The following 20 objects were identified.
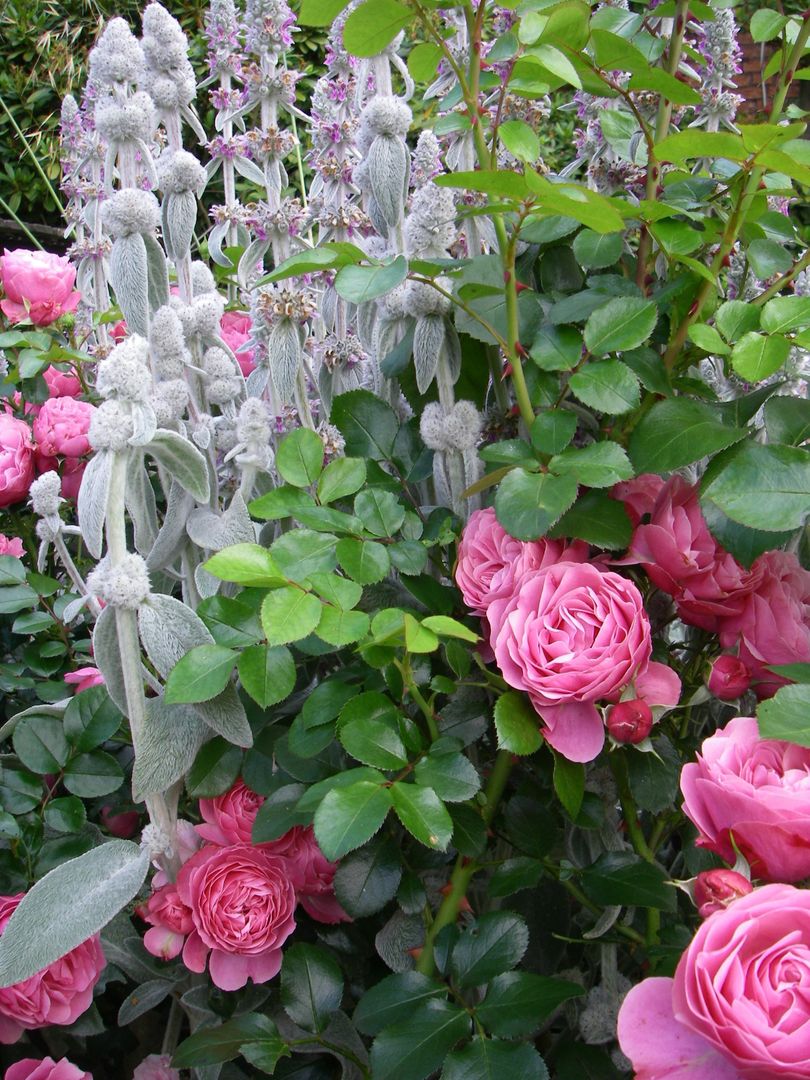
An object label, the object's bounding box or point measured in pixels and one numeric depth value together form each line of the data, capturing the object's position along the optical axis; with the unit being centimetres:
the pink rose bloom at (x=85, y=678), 82
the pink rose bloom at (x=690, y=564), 56
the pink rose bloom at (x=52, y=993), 64
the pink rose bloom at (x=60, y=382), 121
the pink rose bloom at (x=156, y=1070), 69
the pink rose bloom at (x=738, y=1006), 36
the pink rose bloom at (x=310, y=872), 65
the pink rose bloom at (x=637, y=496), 62
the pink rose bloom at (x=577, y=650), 52
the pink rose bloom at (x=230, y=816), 65
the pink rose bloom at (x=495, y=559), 57
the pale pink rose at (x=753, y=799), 41
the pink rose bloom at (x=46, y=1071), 66
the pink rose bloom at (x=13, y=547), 107
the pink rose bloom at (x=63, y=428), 104
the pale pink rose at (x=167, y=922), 63
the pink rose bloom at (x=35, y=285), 116
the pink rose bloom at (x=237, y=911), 61
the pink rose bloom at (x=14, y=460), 103
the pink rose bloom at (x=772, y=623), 55
